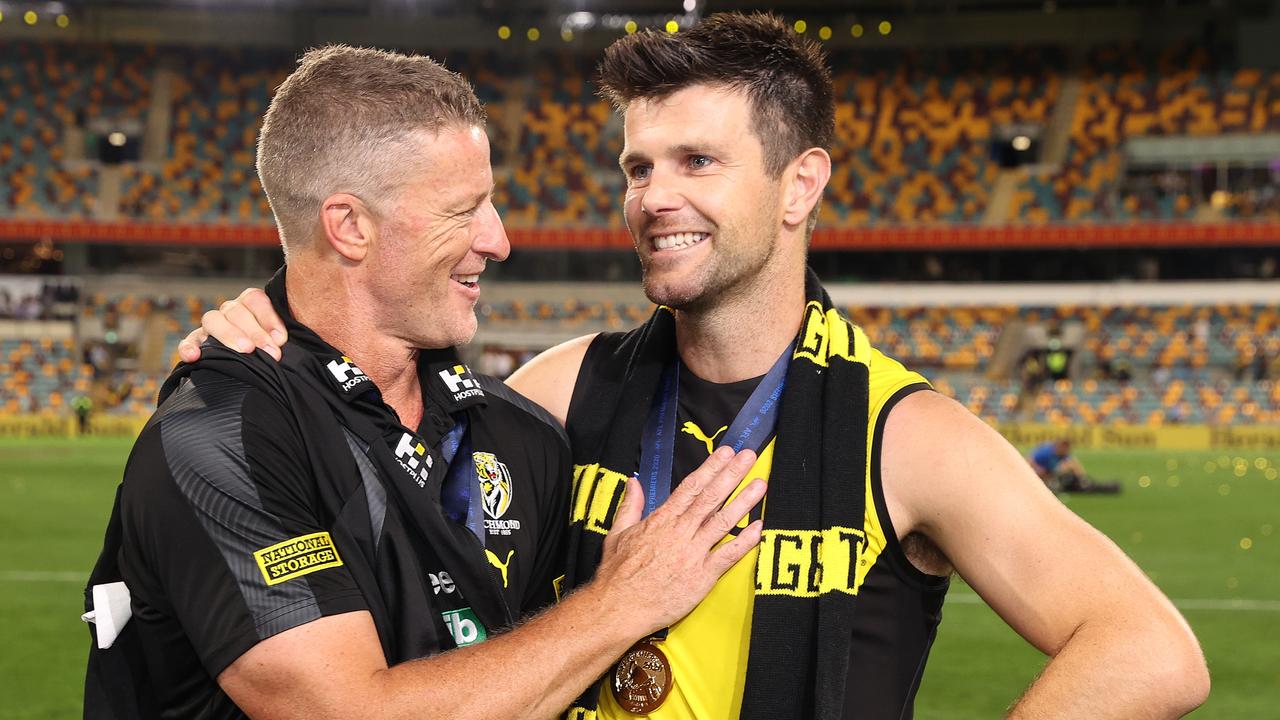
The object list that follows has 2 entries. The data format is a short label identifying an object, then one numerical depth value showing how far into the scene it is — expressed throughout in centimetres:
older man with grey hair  269
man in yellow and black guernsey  291
